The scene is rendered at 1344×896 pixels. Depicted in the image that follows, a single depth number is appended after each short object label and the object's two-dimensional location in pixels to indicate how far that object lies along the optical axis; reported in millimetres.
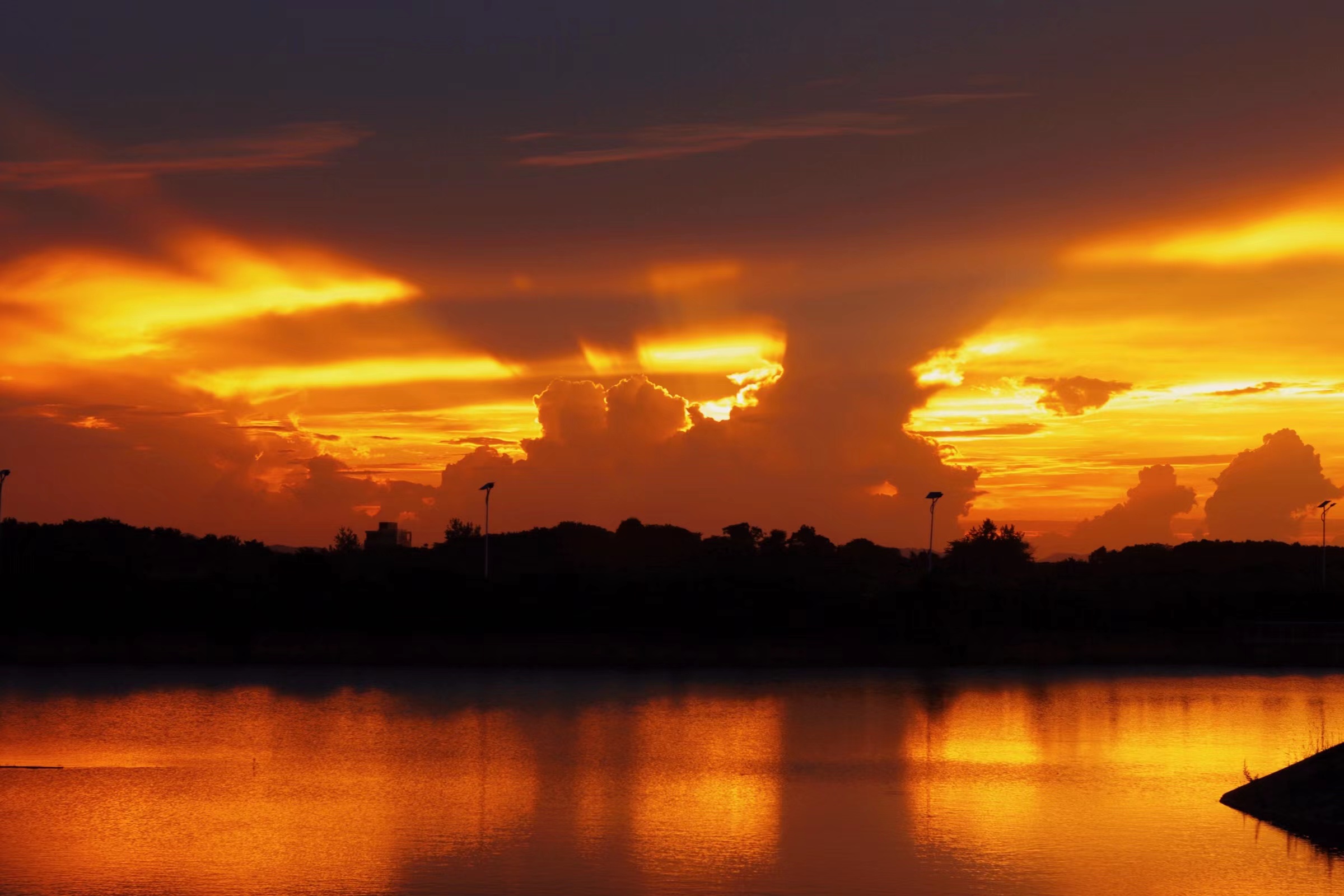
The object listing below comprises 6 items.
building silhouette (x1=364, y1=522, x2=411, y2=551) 161500
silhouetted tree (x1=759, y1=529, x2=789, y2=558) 159250
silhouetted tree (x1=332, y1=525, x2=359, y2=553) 168375
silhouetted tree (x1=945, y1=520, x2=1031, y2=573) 169875
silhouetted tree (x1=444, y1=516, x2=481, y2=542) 167875
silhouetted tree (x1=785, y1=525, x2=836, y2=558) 164875
